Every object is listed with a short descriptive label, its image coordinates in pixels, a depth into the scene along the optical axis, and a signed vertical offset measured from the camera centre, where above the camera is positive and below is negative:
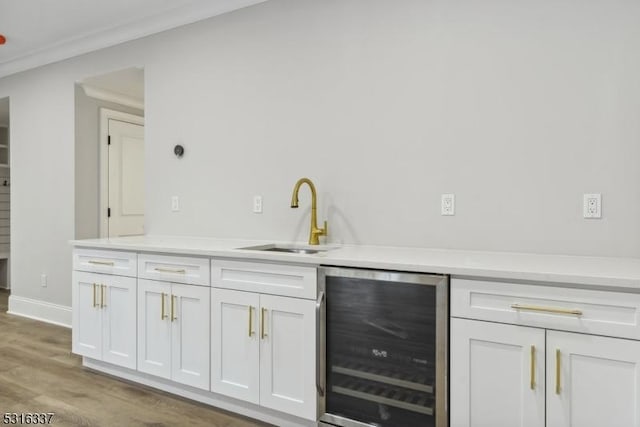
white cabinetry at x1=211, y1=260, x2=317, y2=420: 2.15 -0.65
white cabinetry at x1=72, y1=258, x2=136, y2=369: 2.78 -0.70
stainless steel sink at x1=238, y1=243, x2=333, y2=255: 2.63 -0.24
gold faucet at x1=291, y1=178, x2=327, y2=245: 2.67 -0.07
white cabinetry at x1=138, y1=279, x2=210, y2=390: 2.49 -0.70
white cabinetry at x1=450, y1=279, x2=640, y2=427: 1.55 -0.54
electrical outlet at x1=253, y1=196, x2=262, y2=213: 2.99 +0.03
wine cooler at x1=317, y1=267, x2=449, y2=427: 1.86 -0.61
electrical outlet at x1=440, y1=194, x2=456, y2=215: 2.40 +0.03
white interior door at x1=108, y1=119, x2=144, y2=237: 4.54 +0.31
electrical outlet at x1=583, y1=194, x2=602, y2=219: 2.09 +0.02
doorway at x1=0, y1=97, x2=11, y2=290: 5.85 -0.19
